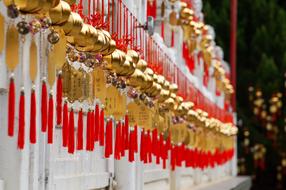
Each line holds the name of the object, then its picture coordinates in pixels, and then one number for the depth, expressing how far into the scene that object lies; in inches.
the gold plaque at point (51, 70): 224.0
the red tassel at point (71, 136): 228.7
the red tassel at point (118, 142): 298.2
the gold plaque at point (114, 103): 294.6
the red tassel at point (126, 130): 314.3
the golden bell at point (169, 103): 411.7
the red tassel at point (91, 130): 259.6
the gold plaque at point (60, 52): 224.2
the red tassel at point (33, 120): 205.7
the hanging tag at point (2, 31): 192.1
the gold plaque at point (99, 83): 271.6
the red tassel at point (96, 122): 266.0
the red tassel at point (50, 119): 216.0
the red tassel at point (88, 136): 258.1
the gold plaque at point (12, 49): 197.5
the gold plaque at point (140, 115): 337.4
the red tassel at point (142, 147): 351.7
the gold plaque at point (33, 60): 207.8
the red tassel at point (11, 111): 193.0
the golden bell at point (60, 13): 207.6
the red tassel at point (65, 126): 229.5
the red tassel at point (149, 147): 363.8
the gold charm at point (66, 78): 245.0
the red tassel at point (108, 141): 281.1
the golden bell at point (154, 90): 353.1
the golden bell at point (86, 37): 231.8
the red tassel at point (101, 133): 273.0
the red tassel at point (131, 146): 318.7
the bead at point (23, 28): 199.4
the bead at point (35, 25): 211.9
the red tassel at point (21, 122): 196.2
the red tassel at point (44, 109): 209.4
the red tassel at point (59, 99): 222.8
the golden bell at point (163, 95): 382.8
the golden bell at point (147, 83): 329.1
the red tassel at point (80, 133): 245.6
